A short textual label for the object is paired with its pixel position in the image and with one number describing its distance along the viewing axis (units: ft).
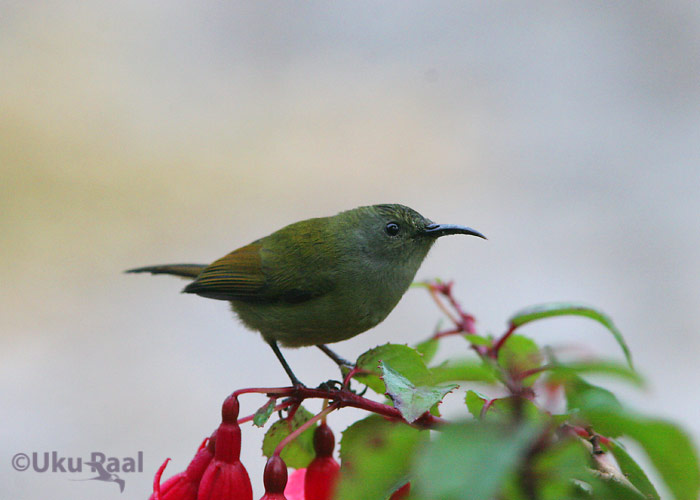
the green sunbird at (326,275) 9.25
